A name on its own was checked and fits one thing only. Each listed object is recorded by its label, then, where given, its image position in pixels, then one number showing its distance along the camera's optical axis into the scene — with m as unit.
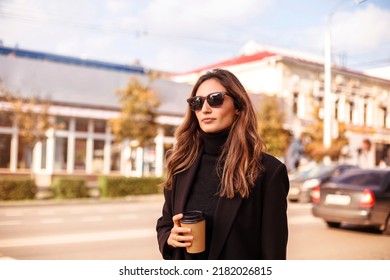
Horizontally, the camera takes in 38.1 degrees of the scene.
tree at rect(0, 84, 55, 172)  16.70
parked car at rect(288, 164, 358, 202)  16.59
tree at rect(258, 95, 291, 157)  15.51
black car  8.99
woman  2.55
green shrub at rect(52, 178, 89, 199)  16.52
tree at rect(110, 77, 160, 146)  18.88
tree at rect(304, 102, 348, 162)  10.96
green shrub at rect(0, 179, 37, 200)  15.30
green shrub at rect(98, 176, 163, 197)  17.34
